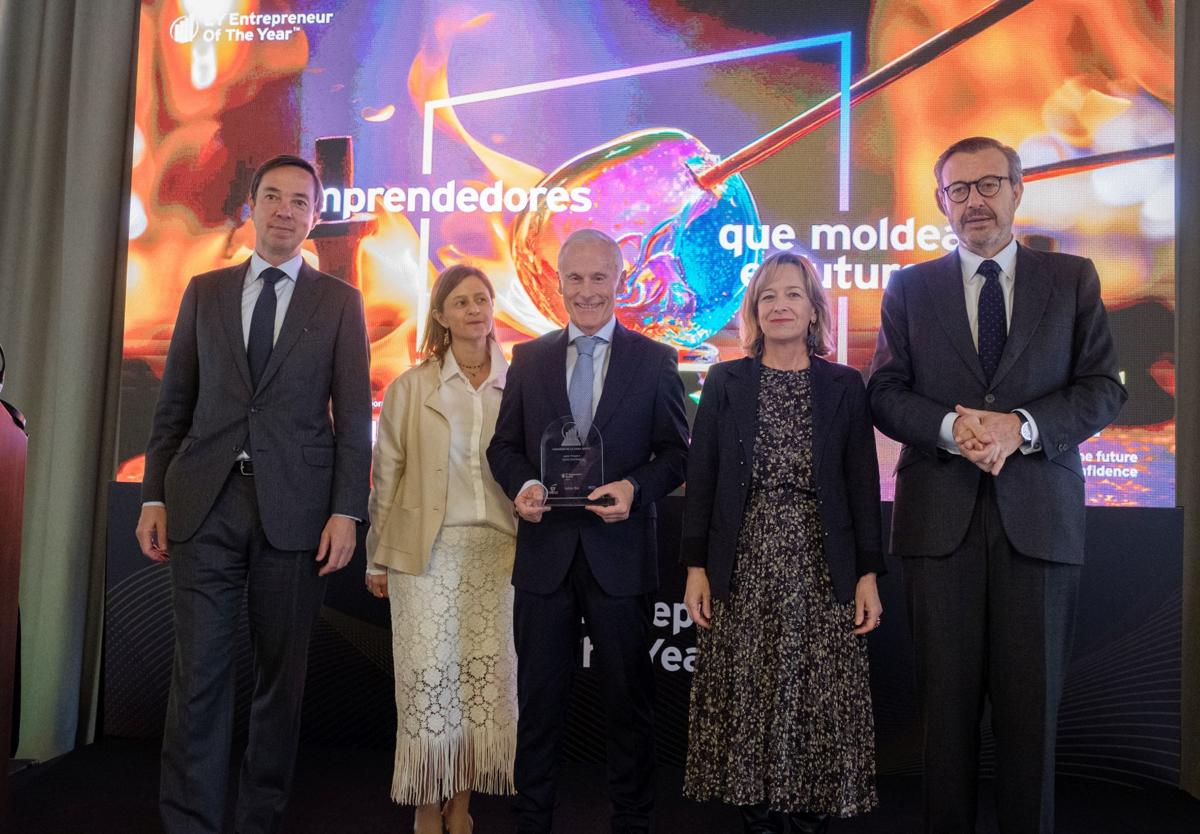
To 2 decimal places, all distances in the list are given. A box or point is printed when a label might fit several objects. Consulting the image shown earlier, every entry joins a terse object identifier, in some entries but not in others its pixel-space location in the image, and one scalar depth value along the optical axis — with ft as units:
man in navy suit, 8.45
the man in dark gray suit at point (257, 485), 8.45
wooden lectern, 7.98
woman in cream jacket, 9.12
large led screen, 13.21
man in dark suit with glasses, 7.44
